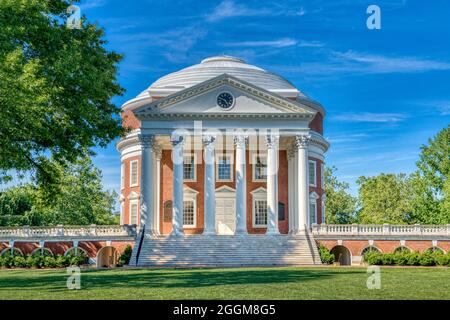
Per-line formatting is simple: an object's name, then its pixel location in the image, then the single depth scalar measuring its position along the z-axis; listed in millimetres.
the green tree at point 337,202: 83125
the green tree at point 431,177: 62156
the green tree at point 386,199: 79375
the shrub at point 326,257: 41281
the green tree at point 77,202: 63875
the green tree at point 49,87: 23922
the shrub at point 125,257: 40906
